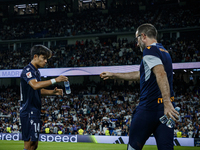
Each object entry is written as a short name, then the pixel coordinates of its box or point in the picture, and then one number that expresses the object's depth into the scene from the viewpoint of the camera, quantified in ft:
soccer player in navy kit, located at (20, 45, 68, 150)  14.98
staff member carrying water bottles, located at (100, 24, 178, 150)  10.55
